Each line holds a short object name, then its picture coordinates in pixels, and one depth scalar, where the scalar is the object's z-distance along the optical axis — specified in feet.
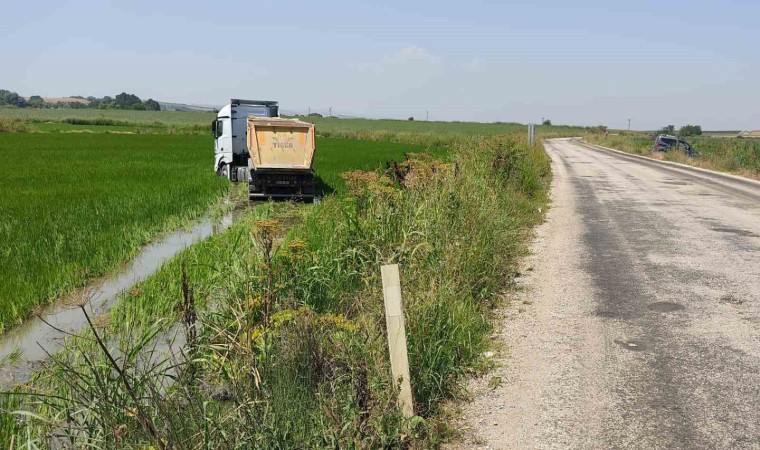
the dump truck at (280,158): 59.41
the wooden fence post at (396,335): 13.82
